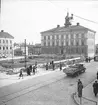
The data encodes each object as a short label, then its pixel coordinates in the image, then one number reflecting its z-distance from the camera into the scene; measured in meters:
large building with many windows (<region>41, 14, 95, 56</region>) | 60.56
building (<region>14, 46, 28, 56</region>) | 70.29
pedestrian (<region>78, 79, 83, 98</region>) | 9.55
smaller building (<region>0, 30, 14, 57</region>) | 57.97
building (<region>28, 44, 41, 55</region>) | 87.91
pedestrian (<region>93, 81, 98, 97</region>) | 10.40
